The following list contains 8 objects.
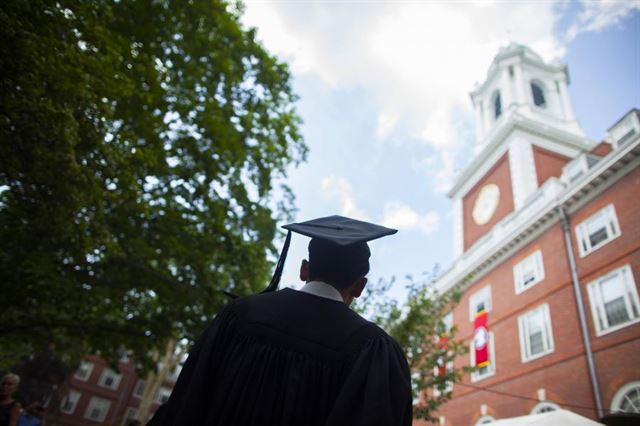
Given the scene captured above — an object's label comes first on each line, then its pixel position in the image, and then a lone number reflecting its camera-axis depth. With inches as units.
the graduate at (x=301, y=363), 65.2
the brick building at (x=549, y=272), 504.1
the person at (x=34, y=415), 295.9
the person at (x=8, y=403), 227.1
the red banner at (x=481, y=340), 691.4
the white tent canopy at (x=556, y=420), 285.9
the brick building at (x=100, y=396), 1550.2
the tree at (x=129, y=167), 214.2
